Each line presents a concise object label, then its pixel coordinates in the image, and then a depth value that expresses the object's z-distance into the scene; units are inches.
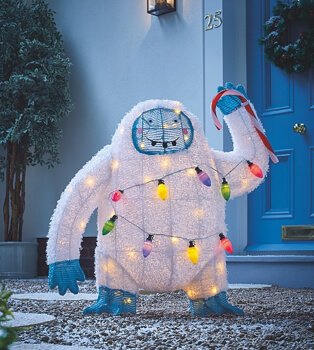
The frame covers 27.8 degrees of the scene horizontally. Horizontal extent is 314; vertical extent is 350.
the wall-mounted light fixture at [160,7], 172.9
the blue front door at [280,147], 148.2
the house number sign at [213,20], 159.5
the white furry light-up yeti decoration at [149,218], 80.1
